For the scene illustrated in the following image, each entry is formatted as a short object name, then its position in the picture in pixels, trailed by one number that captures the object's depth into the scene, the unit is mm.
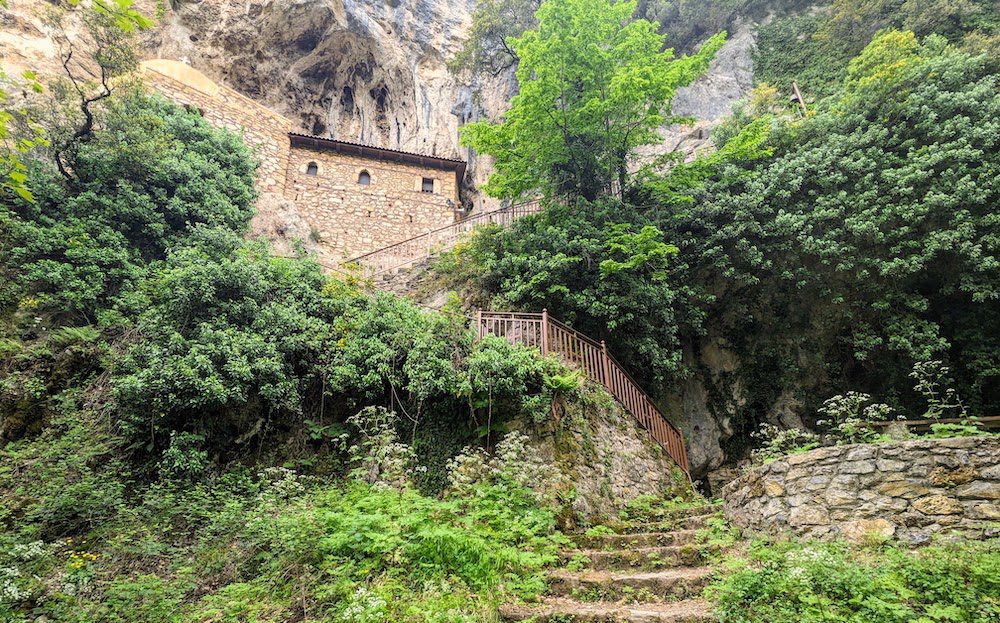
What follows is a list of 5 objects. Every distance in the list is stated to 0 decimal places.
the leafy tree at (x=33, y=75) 2826
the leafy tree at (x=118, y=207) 7723
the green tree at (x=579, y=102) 10070
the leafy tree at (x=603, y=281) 9266
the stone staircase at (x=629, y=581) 3744
